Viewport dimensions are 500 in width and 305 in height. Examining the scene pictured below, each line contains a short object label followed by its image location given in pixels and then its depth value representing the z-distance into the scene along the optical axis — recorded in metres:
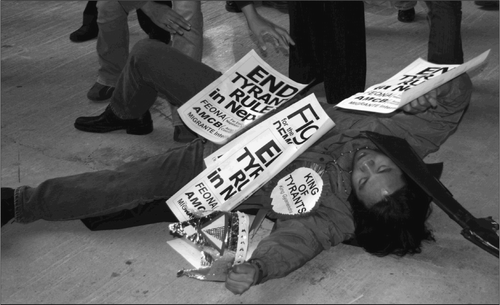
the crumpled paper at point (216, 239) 2.57
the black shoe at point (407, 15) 4.88
